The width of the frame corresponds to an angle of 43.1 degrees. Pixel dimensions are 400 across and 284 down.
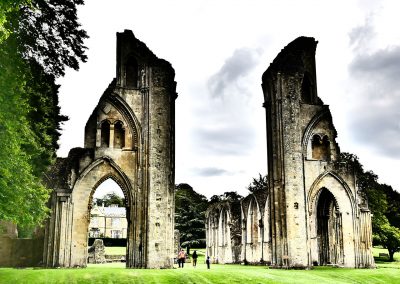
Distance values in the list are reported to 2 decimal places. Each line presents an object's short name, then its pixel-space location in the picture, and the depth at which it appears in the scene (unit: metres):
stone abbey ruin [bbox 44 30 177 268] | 24.64
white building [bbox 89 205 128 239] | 77.06
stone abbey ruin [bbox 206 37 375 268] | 26.61
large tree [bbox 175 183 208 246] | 57.56
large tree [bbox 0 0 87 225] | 15.00
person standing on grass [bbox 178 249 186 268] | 29.16
